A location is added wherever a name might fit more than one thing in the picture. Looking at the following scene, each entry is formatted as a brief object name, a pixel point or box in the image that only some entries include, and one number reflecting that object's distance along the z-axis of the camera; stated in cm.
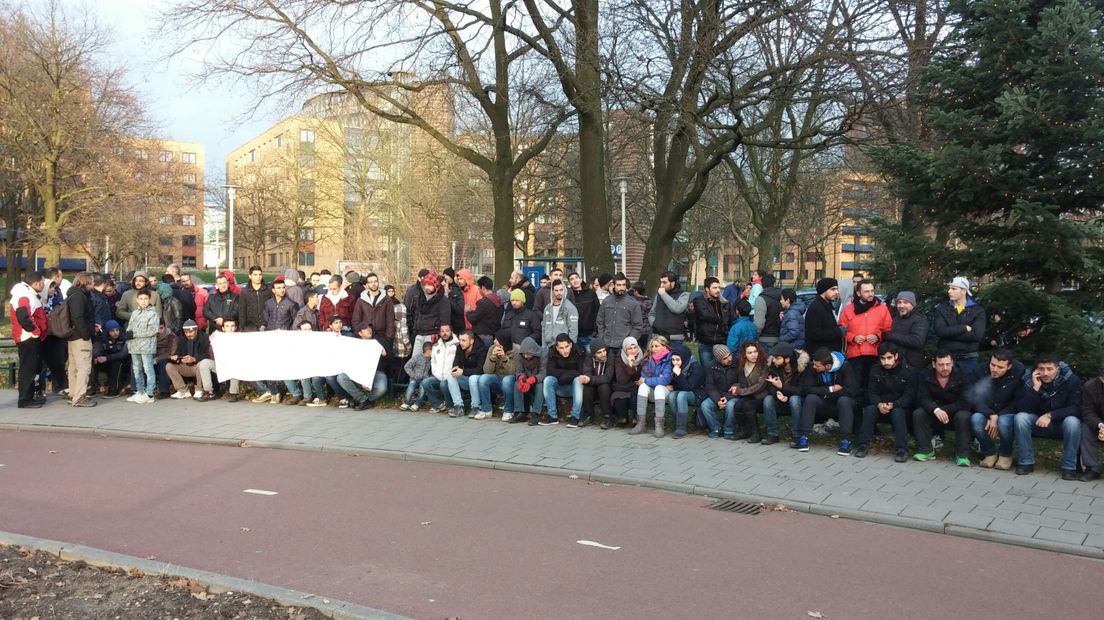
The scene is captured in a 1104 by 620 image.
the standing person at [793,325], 1100
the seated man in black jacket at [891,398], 914
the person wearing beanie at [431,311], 1284
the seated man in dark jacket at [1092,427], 816
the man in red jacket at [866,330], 1012
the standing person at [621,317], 1177
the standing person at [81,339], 1307
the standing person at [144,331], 1366
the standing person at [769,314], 1165
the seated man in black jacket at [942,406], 884
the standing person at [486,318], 1299
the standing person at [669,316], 1218
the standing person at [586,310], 1273
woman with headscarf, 1104
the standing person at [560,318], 1225
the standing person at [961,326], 959
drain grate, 749
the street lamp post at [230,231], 3369
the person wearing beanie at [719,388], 1035
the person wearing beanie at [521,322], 1266
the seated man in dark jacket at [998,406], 861
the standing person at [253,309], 1418
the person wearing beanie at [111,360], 1434
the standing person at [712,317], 1207
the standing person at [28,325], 1290
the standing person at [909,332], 975
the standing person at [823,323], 1059
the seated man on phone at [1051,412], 827
